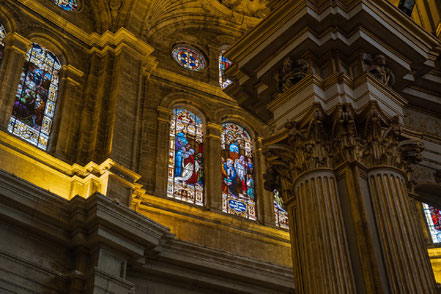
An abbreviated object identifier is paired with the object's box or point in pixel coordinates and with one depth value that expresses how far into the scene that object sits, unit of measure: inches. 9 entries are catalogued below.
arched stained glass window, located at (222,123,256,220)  642.8
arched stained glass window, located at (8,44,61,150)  531.8
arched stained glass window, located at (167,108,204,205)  618.1
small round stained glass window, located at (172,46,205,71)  743.1
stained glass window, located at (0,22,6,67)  557.6
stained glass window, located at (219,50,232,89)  749.1
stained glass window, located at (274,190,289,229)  662.5
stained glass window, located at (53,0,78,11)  645.5
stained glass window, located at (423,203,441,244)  690.2
